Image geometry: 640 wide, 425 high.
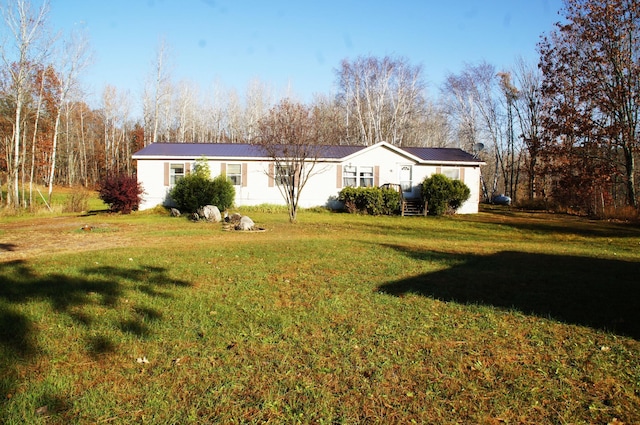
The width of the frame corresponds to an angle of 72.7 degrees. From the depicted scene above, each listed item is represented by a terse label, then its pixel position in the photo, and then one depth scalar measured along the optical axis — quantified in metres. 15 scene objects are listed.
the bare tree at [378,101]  38.77
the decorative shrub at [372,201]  21.97
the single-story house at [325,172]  23.36
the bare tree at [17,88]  20.50
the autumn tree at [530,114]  33.48
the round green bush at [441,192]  22.28
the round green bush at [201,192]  19.72
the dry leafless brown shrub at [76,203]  21.72
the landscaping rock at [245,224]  14.16
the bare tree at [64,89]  24.39
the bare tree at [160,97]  36.00
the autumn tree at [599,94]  20.69
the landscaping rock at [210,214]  17.30
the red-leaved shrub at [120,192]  19.92
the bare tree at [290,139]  17.16
